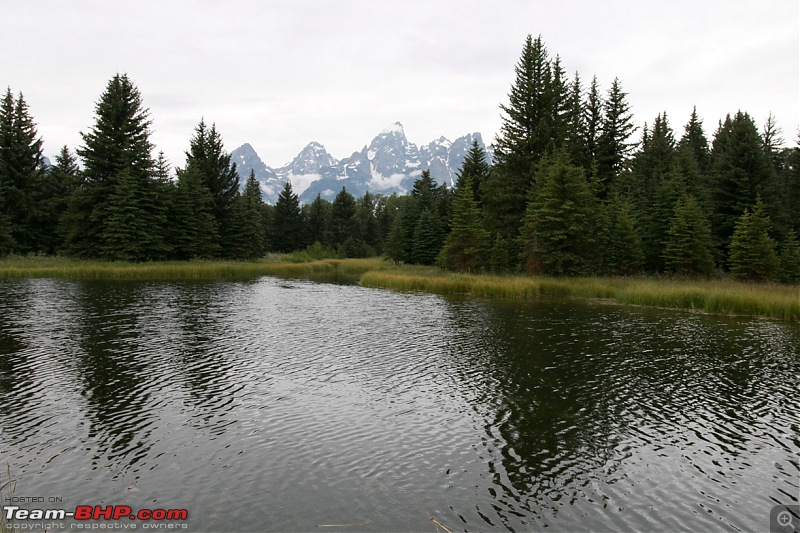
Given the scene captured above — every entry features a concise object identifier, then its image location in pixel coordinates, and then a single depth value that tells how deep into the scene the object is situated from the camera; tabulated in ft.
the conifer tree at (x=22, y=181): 173.27
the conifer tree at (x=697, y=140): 236.63
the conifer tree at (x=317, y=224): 363.85
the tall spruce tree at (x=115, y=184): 168.76
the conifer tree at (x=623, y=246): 135.44
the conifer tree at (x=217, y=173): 228.43
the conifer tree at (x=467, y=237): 159.94
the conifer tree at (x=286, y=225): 343.26
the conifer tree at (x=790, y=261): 124.67
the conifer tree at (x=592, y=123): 193.98
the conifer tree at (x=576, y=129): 169.48
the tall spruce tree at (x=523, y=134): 160.86
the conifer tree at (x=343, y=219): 369.71
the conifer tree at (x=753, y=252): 119.75
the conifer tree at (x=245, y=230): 228.22
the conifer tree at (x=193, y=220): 194.70
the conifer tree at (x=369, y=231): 389.19
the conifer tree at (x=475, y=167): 233.55
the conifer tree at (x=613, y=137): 192.03
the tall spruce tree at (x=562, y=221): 129.08
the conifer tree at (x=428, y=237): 221.46
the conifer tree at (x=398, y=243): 239.91
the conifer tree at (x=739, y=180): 149.69
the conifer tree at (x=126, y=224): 166.20
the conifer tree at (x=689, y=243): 128.16
